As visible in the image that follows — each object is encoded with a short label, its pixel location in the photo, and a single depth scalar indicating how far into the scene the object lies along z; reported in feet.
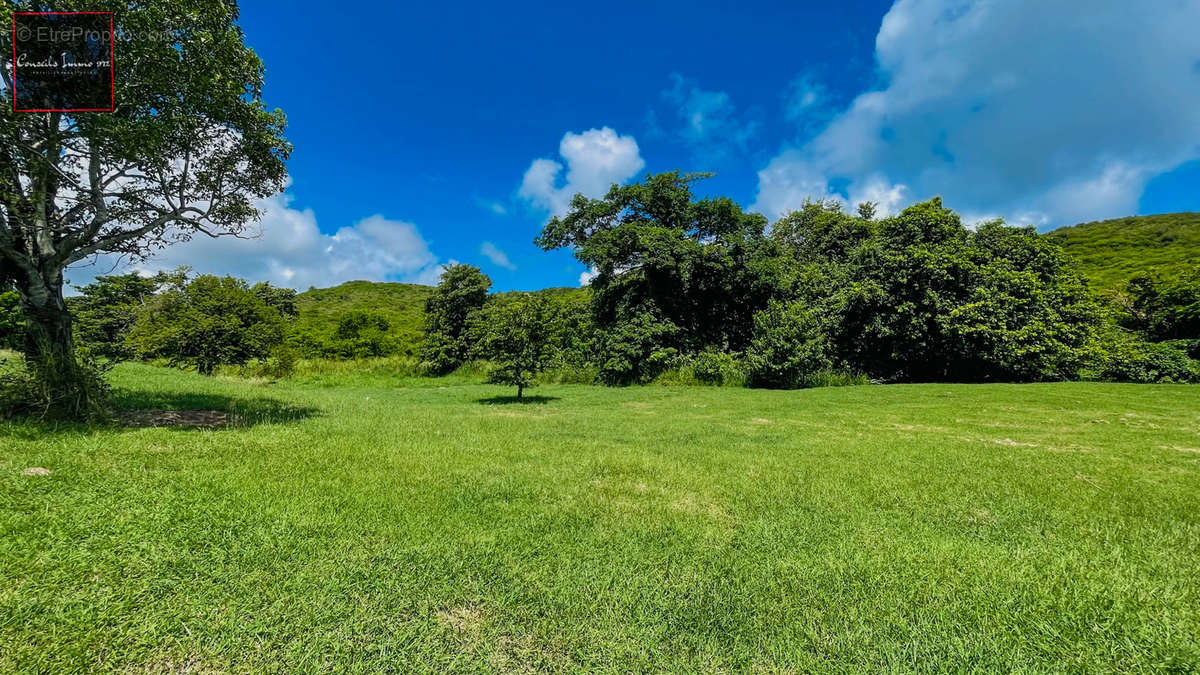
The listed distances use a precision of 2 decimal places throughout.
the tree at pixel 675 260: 67.97
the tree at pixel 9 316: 26.76
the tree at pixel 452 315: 82.89
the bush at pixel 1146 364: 49.06
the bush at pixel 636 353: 65.05
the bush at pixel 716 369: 60.70
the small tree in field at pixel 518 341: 43.21
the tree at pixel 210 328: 60.03
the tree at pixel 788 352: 55.31
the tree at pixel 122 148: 17.84
